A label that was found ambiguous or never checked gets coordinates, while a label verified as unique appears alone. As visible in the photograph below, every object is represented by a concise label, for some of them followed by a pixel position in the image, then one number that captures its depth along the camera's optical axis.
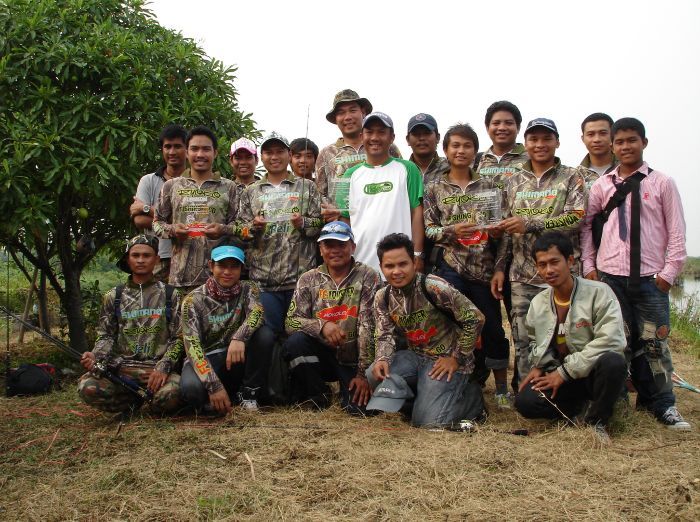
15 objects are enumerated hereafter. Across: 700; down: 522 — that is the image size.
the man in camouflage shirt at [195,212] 5.20
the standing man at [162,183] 5.51
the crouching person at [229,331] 4.73
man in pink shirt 4.50
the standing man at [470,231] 5.00
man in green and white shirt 5.04
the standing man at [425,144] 5.43
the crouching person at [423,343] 4.43
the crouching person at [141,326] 4.72
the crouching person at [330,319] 4.80
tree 5.64
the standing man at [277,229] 5.23
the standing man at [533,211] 4.71
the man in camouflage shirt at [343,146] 5.61
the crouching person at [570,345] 4.00
